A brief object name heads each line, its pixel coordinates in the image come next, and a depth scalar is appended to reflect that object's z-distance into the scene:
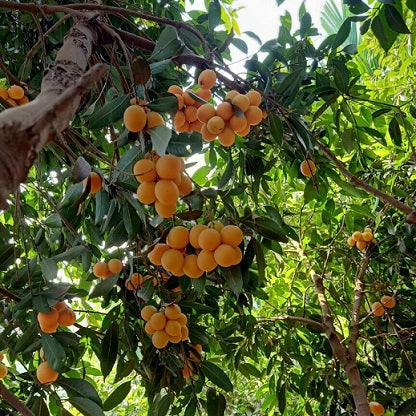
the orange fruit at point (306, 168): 1.30
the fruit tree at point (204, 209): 0.84
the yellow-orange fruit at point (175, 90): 1.00
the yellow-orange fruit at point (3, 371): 1.32
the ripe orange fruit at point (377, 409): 1.79
